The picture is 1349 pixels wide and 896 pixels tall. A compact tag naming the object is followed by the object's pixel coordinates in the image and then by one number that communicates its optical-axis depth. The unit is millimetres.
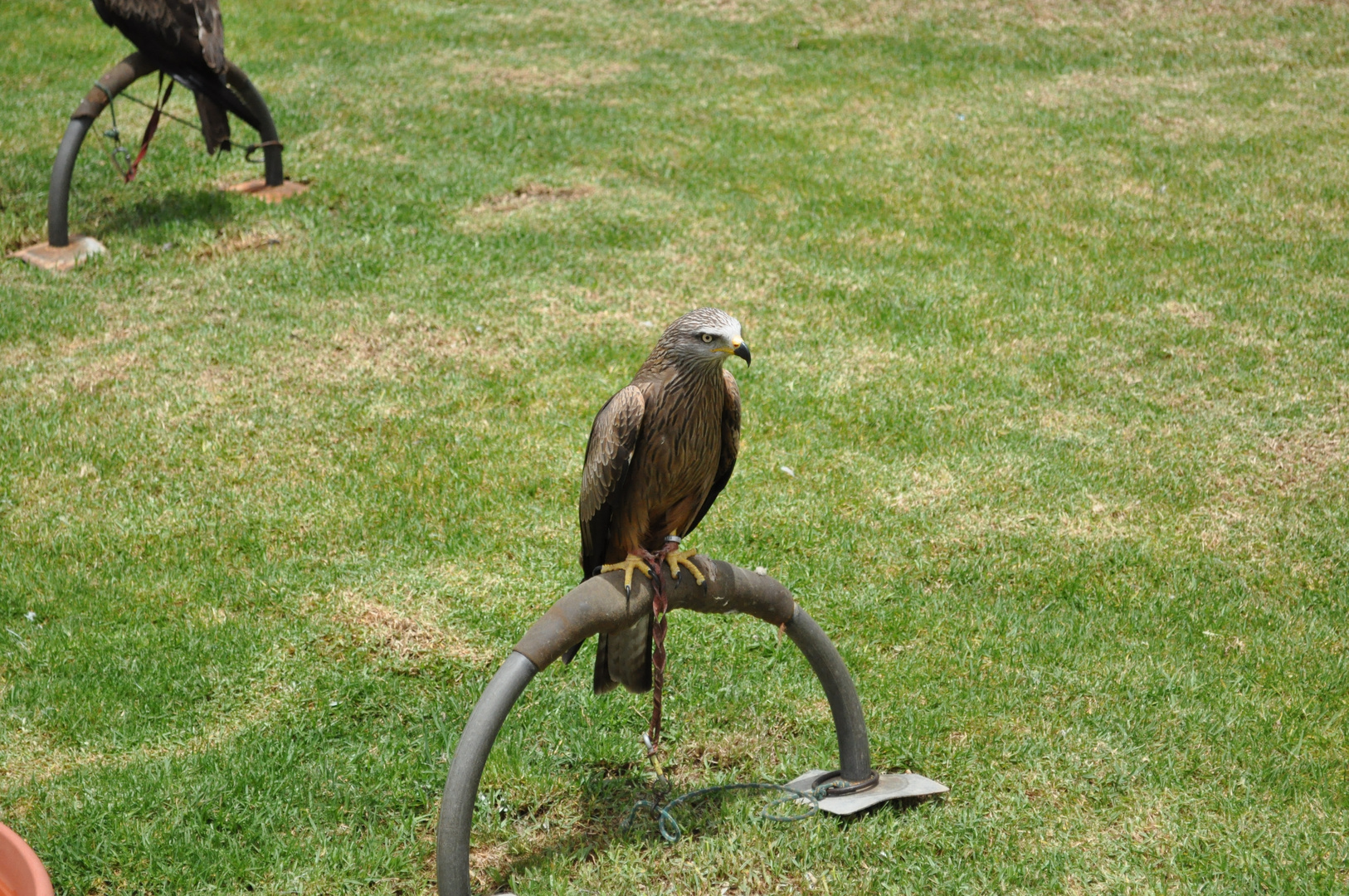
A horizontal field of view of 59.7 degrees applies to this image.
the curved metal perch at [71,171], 7801
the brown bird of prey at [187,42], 7672
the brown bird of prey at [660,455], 3266
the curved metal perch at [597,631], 2996
